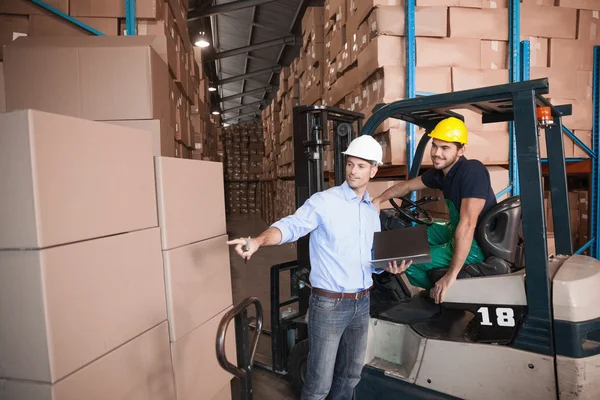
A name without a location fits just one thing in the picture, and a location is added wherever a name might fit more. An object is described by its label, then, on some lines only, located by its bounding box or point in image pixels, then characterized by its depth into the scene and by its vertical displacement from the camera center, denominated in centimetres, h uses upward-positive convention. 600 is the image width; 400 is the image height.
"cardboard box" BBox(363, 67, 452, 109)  366 +77
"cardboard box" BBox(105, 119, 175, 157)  251 +30
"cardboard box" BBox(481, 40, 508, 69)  379 +103
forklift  179 -66
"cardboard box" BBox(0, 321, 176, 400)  140 -76
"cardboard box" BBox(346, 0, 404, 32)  370 +154
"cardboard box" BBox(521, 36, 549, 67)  395 +108
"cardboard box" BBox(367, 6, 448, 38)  365 +131
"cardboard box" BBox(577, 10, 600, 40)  402 +135
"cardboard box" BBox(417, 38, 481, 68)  367 +103
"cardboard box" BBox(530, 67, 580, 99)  398 +78
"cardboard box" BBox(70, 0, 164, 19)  300 +127
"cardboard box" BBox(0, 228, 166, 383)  135 -44
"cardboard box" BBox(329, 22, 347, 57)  488 +161
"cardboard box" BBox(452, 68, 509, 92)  370 +80
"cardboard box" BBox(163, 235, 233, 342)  198 -57
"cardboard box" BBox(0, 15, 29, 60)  286 +107
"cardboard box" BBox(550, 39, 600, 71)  399 +106
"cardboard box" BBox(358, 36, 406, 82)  365 +104
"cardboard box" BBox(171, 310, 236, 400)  202 -99
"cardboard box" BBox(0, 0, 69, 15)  283 +120
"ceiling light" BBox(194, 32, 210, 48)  912 +295
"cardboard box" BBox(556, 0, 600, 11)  399 +155
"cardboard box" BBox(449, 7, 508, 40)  368 +129
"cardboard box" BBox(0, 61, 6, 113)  238 +52
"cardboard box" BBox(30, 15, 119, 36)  289 +111
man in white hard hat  194 -41
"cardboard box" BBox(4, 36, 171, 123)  232 +59
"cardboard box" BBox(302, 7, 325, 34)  613 +233
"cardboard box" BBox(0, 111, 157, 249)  131 +0
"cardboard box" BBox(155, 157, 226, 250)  194 -13
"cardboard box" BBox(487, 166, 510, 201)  380 -12
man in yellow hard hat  209 -19
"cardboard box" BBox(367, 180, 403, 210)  368 -15
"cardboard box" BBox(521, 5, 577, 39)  392 +136
